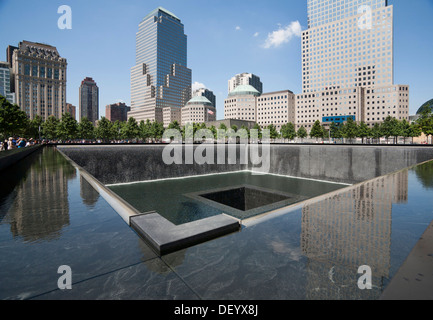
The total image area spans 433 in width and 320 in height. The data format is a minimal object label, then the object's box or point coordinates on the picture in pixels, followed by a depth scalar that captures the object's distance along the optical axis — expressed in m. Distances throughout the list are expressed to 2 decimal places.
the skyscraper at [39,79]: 113.31
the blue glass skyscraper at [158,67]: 150.12
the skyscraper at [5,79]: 134.69
